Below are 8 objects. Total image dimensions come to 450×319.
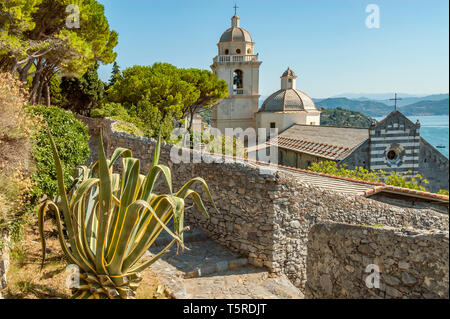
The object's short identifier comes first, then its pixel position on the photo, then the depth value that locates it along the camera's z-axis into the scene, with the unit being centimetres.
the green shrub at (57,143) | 498
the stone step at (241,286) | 460
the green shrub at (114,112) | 1248
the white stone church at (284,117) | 1357
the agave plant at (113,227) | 336
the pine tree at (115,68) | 2935
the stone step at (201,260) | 521
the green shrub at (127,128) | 984
